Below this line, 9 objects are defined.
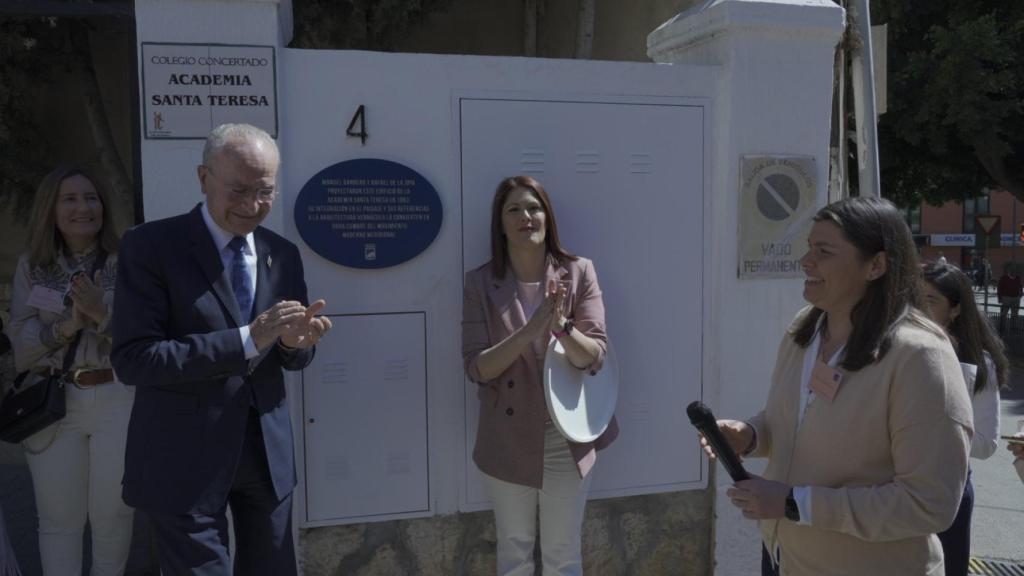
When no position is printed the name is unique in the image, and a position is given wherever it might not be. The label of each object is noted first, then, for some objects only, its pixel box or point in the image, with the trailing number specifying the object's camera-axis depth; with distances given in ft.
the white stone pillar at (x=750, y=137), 12.17
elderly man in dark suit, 7.47
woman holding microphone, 6.19
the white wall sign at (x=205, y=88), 10.11
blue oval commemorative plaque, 10.77
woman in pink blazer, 10.13
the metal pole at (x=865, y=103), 15.07
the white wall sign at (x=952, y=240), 157.38
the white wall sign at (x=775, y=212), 12.31
